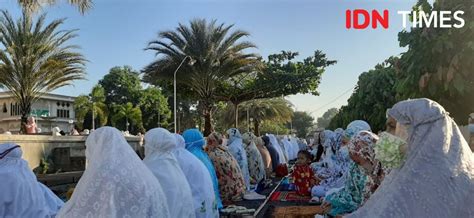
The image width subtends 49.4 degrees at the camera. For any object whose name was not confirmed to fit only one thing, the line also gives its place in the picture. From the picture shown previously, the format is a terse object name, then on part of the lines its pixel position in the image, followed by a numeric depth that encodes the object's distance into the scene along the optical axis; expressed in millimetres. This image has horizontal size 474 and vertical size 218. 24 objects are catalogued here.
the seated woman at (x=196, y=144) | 6949
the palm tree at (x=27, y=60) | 16016
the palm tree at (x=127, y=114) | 46906
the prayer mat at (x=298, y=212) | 5238
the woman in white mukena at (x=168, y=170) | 4609
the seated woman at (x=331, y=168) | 6672
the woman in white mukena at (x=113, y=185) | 3492
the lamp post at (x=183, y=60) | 22056
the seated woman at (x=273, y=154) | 13508
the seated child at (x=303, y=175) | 7800
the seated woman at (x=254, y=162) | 10828
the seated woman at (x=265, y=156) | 12091
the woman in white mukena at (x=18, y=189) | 4648
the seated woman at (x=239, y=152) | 9906
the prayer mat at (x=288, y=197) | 7578
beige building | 41469
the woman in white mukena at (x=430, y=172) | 2717
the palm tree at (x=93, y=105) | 43156
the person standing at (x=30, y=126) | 14336
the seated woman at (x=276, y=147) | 14218
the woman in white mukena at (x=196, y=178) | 5449
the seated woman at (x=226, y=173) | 8008
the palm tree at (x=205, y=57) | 22203
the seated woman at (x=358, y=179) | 3906
